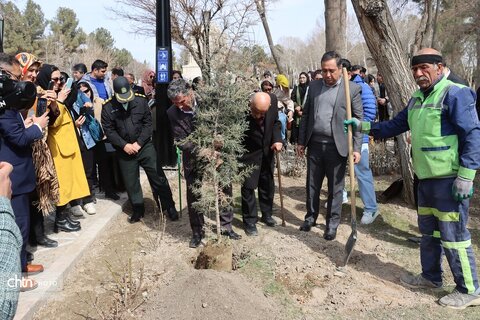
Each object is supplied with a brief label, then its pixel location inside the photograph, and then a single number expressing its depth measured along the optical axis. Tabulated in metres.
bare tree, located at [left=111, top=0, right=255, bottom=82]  10.15
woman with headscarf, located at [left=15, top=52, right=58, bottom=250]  4.17
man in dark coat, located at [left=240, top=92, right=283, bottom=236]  4.85
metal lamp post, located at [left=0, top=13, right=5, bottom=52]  5.29
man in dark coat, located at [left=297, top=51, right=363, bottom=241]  4.60
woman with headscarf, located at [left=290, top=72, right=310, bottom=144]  9.90
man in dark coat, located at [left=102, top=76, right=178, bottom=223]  5.23
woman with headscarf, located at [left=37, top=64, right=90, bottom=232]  4.73
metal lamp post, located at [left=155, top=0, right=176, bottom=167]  7.42
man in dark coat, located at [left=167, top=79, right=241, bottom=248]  4.20
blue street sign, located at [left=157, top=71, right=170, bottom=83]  7.45
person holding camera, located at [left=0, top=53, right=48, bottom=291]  3.49
